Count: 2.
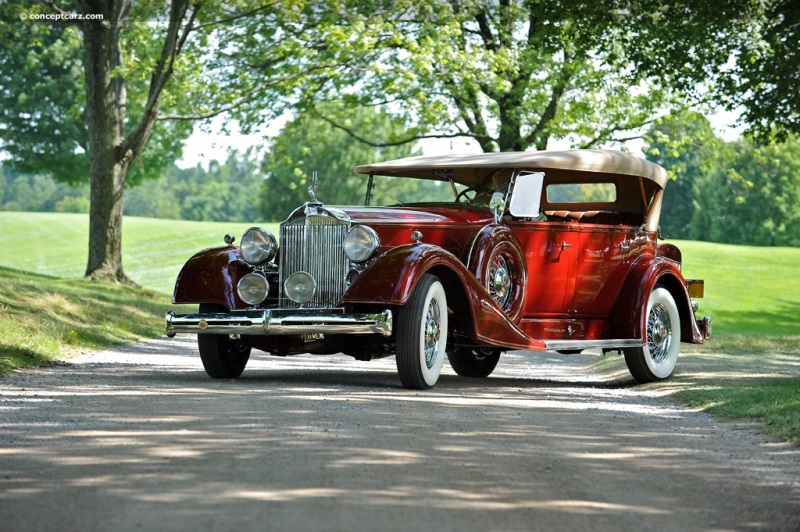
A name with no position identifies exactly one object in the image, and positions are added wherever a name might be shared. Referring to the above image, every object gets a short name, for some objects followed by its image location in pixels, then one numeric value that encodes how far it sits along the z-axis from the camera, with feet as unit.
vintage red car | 50.64
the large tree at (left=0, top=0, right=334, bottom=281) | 126.85
